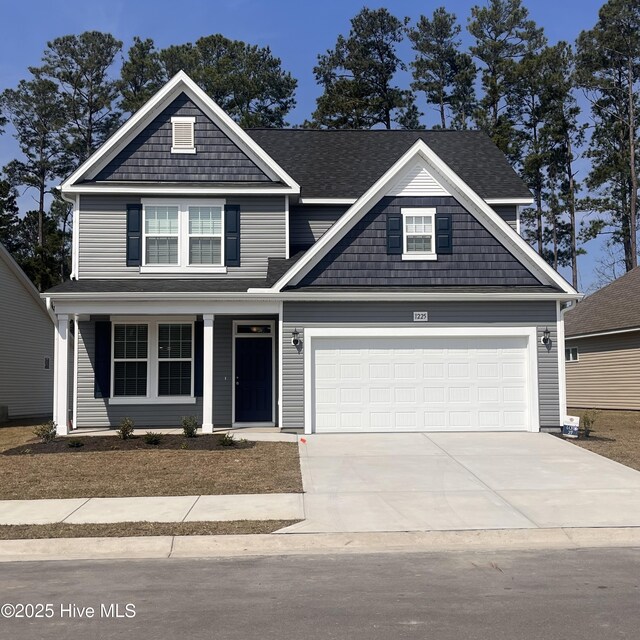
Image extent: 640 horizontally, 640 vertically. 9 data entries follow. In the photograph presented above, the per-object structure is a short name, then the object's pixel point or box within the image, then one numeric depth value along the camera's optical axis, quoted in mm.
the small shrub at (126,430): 15844
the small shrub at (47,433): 15805
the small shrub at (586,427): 16750
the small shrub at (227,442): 14898
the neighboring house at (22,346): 26062
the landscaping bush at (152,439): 15242
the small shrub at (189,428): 15898
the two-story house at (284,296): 16984
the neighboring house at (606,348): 25734
